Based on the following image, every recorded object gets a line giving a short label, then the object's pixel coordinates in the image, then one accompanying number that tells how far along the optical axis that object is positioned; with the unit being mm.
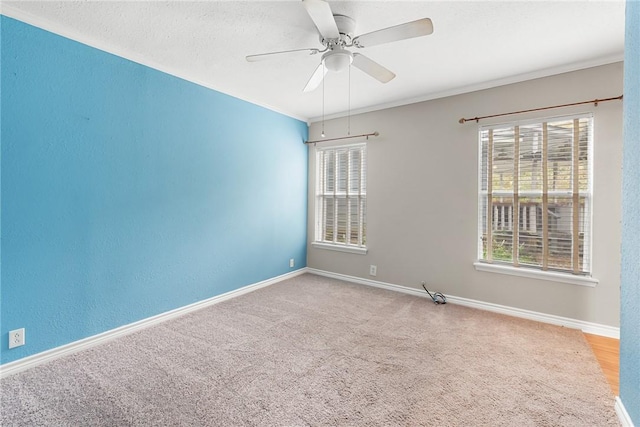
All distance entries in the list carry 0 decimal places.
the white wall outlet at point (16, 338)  1973
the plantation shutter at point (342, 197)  4207
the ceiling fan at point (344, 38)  1653
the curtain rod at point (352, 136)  3930
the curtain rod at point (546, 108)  2575
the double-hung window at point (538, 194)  2750
